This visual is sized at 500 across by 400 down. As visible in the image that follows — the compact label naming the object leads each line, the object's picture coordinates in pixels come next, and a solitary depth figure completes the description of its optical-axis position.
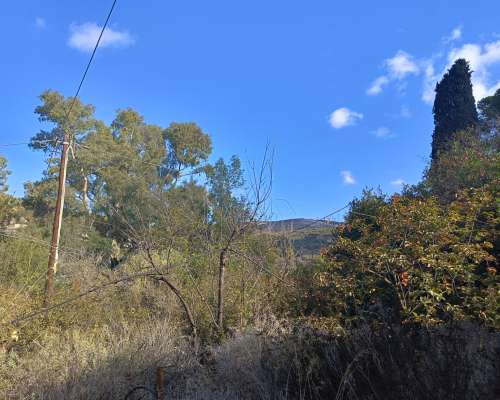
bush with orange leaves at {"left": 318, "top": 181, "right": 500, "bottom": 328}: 4.86
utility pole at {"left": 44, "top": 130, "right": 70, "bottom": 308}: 10.06
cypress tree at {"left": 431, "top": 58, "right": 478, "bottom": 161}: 18.48
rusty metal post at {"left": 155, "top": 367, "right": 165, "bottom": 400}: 3.38
